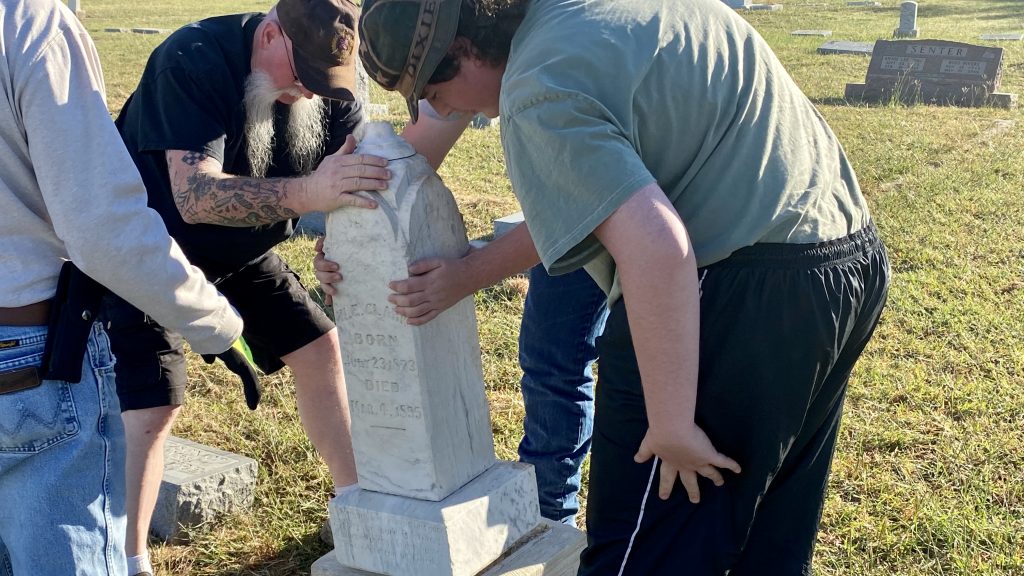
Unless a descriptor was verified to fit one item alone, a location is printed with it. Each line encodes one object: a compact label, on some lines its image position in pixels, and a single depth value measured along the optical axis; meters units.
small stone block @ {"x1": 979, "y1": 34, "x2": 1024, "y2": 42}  15.95
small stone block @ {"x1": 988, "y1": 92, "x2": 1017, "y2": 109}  10.91
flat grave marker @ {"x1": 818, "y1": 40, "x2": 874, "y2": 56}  14.98
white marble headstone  2.21
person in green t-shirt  1.71
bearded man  2.70
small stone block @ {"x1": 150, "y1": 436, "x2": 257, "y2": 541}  3.39
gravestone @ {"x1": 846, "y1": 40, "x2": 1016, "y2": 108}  11.09
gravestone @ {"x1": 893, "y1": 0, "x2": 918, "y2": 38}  16.86
